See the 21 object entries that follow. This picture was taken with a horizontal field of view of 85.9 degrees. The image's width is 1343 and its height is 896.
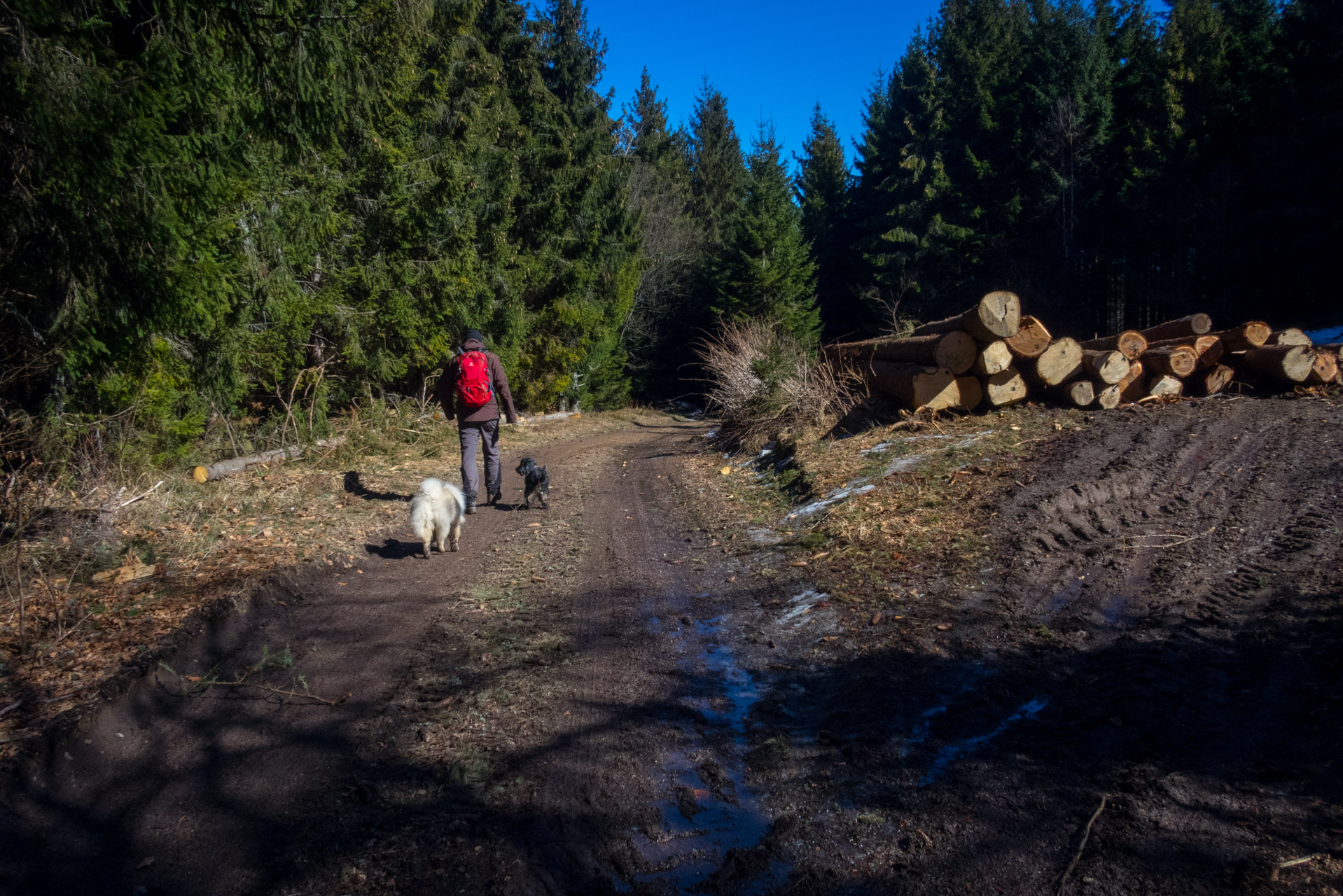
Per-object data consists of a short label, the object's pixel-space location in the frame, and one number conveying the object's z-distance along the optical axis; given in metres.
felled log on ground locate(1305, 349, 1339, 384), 9.99
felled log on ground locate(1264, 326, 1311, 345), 10.39
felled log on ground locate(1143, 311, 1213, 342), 11.30
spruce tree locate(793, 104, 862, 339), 41.69
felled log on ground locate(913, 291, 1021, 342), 10.12
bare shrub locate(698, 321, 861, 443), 13.73
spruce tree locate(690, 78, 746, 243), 45.12
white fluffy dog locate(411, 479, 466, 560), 7.26
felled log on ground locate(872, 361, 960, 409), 10.95
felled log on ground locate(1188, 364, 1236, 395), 10.61
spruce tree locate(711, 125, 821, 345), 30.86
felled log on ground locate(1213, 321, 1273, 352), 10.61
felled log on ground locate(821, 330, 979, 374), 10.67
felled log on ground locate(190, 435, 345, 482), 9.78
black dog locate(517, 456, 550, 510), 9.83
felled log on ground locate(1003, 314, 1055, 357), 10.52
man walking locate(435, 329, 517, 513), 9.09
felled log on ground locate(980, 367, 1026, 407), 10.87
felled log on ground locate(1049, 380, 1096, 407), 10.54
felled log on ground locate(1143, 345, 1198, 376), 10.57
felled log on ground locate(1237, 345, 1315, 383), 10.05
